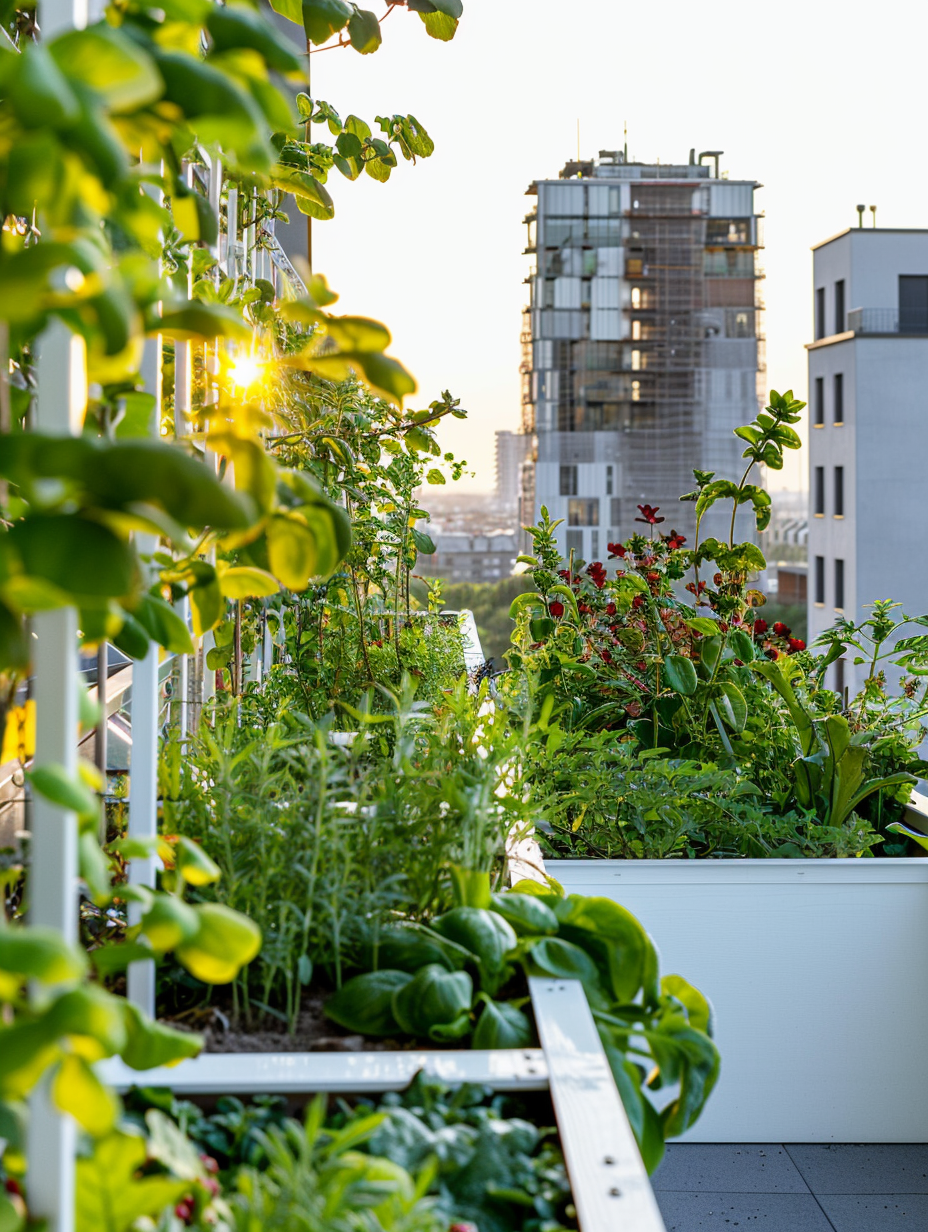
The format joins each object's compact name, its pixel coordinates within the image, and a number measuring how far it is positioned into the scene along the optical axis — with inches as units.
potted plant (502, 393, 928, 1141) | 82.3
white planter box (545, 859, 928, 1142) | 82.2
